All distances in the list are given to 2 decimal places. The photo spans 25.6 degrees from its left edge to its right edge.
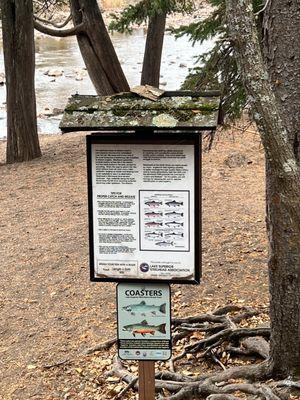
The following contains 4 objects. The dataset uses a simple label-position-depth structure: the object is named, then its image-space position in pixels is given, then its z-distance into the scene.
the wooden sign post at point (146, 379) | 3.37
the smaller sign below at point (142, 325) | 3.28
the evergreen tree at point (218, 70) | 5.62
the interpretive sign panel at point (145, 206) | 3.05
